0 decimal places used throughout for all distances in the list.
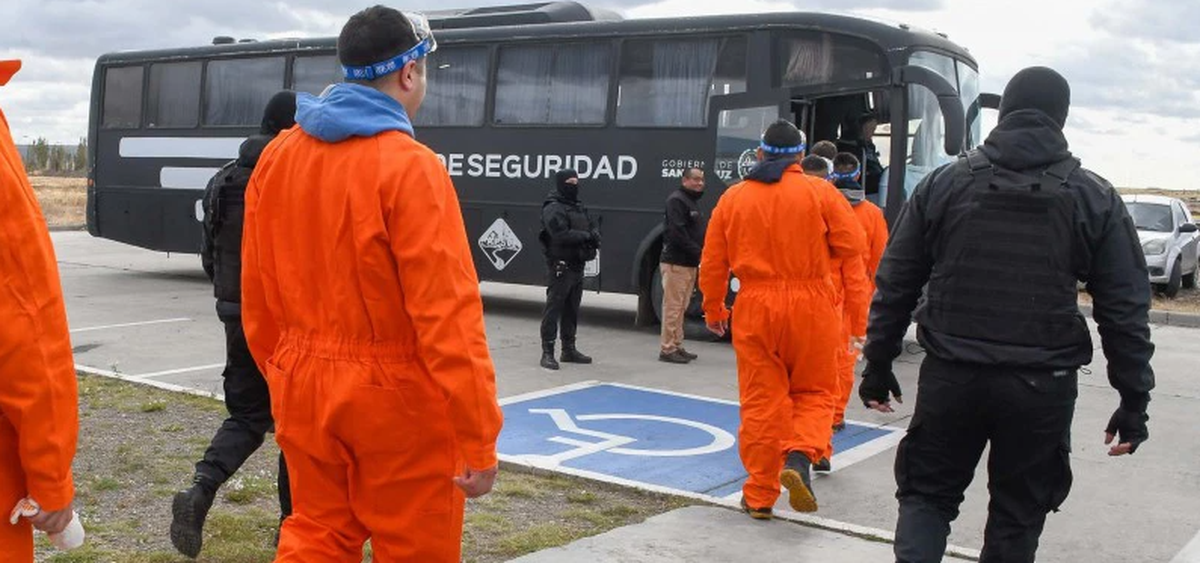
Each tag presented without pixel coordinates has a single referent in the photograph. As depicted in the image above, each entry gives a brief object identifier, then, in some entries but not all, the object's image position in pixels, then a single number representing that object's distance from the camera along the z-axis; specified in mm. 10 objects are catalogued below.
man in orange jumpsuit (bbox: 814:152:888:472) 8703
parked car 20719
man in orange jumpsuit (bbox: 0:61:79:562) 2754
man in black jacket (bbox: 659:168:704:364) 12156
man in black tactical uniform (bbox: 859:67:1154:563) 4191
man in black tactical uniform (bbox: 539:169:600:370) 11453
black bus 13023
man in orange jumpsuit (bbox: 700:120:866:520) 6359
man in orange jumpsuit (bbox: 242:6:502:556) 3193
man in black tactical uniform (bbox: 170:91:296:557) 5293
